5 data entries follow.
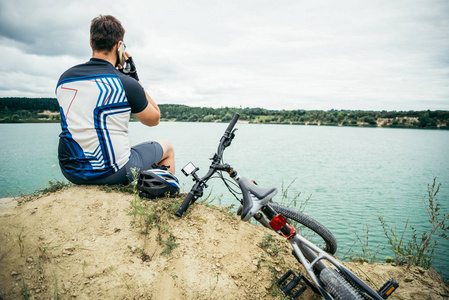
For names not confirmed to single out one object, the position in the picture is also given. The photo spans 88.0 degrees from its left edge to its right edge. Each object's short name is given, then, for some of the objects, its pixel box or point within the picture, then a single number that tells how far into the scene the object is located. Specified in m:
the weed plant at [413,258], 3.71
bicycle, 2.25
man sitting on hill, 2.64
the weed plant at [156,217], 2.64
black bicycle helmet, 3.09
